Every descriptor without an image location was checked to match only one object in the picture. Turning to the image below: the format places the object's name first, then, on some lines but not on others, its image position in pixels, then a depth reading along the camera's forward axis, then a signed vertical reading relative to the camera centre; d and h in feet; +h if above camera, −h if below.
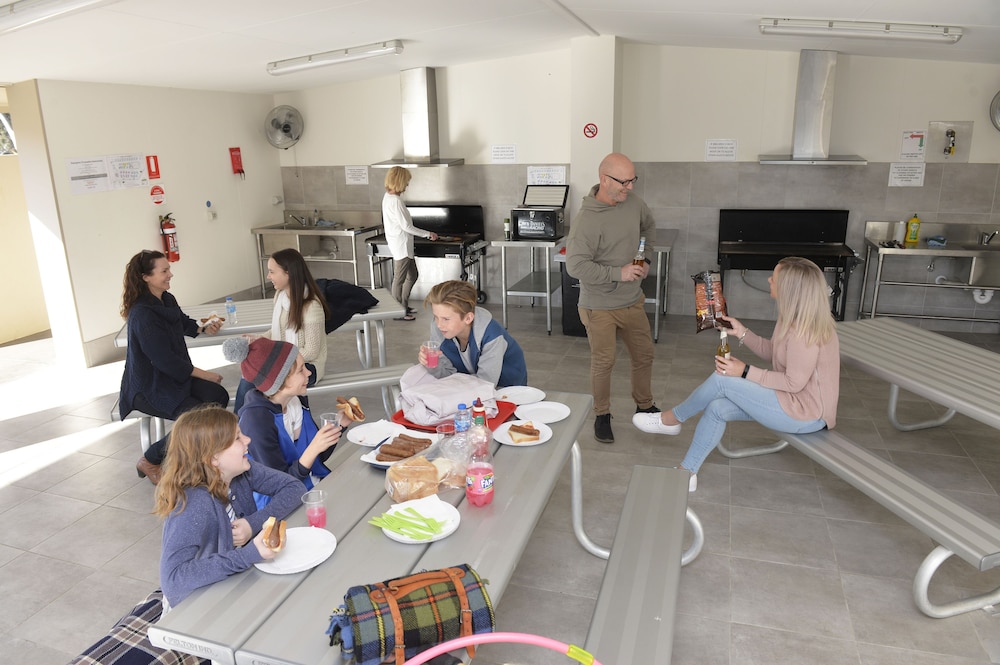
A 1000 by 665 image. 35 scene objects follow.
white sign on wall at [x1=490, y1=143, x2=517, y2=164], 24.70 -0.05
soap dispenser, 20.89 -2.49
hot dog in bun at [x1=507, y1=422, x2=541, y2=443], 8.84 -3.36
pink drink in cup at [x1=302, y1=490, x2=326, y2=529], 7.00 -3.29
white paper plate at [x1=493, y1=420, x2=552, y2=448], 8.82 -3.38
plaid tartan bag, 5.24 -3.32
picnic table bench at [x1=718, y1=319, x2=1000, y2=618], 8.69 -4.36
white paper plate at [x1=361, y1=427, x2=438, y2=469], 8.11 -3.34
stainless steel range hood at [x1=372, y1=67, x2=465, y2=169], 24.27 +1.17
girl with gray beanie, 8.49 -2.90
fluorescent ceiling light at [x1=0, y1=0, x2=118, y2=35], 10.35 +2.14
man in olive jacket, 13.53 -2.26
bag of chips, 11.45 -2.39
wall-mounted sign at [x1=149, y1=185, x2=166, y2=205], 22.24 -1.04
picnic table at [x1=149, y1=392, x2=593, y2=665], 5.55 -3.51
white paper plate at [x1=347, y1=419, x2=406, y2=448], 8.80 -3.34
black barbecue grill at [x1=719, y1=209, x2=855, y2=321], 21.03 -2.81
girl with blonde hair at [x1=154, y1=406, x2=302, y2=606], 6.20 -3.13
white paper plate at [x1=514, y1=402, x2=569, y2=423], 9.50 -3.37
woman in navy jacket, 12.32 -3.29
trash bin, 21.47 -4.52
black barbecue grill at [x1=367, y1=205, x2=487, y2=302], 24.25 -2.82
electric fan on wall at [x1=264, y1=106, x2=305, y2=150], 26.76 +1.11
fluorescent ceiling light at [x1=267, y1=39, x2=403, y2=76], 18.58 +2.55
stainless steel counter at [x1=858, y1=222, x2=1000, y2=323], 19.98 -2.90
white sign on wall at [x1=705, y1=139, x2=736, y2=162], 22.30 -0.07
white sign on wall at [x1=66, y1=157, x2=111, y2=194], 19.58 -0.35
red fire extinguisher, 22.52 -2.34
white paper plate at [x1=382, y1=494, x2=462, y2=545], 6.85 -3.41
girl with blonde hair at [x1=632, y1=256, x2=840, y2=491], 10.69 -3.46
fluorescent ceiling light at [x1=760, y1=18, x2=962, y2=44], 14.56 +2.33
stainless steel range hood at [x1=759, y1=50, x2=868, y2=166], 20.04 +0.92
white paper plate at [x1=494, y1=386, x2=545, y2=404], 10.13 -3.33
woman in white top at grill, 22.76 -2.42
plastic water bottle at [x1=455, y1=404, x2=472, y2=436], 8.39 -3.02
